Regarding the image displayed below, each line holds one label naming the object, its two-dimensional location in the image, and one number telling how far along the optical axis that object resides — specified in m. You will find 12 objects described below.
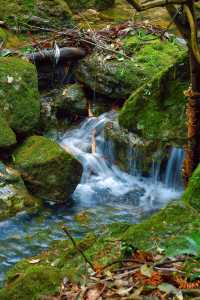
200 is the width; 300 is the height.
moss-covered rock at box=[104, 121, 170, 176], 7.47
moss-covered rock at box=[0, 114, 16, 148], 7.27
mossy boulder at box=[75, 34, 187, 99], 9.20
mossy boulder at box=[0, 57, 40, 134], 7.77
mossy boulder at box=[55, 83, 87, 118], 9.17
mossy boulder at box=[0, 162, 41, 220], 6.56
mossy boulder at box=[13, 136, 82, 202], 7.01
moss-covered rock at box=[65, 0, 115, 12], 14.91
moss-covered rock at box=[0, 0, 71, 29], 11.59
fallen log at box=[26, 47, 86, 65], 9.60
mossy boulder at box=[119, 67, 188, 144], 6.74
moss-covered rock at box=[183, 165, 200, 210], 3.71
